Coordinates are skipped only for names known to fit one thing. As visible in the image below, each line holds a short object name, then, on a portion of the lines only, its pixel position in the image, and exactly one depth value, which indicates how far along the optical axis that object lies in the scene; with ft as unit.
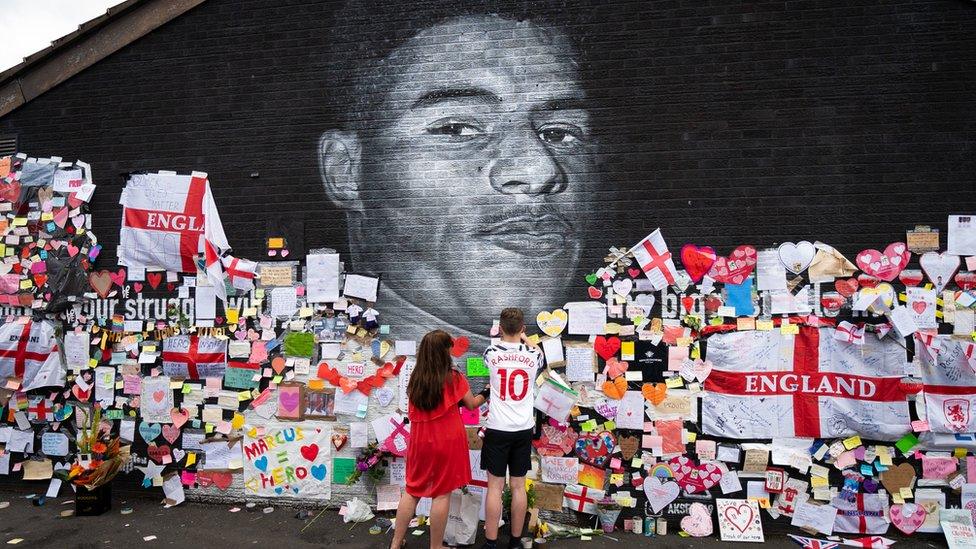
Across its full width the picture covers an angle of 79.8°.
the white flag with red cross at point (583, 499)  16.67
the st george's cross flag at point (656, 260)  16.71
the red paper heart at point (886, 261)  15.97
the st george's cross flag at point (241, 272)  18.70
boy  14.61
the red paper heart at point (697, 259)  16.58
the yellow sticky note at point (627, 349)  16.85
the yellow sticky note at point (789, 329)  16.29
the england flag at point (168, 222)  18.97
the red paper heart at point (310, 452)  18.17
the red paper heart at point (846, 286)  16.10
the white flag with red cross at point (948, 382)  15.71
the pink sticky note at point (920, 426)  15.76
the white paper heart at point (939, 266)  15.84
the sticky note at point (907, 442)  15.88
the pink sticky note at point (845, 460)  15.99
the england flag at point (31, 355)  19.53
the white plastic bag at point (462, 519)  15.89
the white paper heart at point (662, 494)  16.53
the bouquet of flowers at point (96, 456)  17.87
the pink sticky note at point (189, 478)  18.81
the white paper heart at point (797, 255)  16.25
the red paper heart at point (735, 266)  16.44
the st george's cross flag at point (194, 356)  18.81
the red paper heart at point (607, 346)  16.85
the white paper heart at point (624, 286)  16.90
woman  14.19
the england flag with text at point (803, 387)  15.96
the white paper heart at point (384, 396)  17.93
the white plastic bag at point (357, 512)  17.21
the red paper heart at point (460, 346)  17.56
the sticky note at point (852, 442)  15.99
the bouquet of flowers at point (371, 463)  17.38
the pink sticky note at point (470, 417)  17.47
